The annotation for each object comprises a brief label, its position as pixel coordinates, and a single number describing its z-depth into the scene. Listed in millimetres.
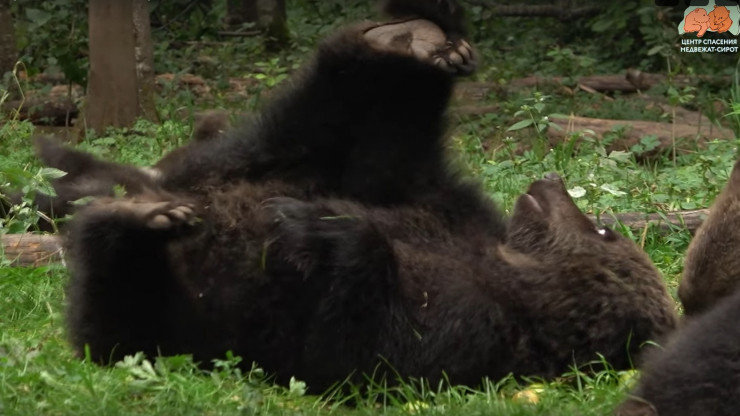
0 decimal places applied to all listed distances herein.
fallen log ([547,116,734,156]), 8781
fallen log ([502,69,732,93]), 12180
